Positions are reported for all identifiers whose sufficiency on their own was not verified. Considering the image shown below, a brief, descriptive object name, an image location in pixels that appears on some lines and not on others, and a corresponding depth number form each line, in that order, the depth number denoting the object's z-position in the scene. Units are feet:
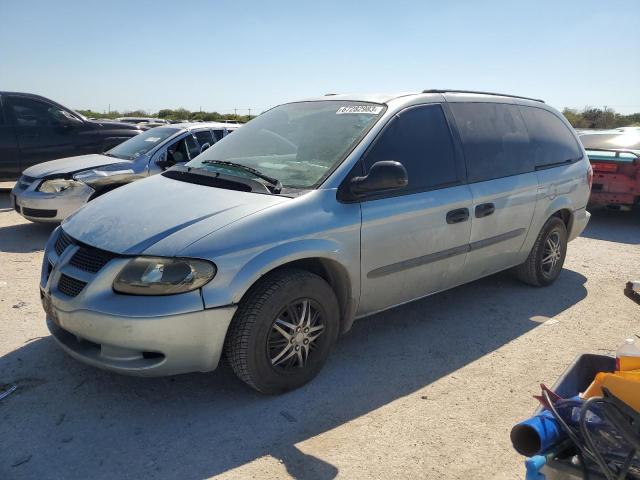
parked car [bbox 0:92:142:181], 29.63
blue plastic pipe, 6.48
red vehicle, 26.86
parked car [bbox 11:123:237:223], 22.12
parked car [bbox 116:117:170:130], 74.79
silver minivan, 9.41
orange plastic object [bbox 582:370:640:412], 6.48
